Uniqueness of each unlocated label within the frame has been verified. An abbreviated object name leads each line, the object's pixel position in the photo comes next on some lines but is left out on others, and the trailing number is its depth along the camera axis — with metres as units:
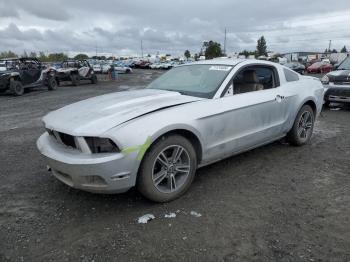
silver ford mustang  3.22
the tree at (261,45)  117.51
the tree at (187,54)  108.64
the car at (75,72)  21.22
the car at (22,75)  15.27
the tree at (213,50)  69.59
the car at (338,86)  9.03
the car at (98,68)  39.82
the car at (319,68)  39.31
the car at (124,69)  42.25
